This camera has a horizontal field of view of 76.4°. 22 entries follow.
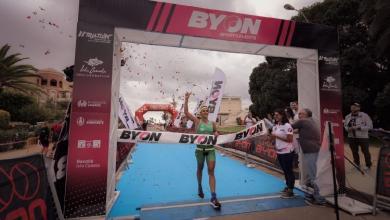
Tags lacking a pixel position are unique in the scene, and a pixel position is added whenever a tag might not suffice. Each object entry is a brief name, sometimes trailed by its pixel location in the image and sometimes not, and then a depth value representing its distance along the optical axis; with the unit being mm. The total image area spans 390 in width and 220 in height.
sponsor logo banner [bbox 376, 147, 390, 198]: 4441
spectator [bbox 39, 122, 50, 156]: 11930
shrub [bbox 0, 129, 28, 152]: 16325
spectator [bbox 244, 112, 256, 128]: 11302
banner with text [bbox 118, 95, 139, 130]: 9243
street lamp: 12913
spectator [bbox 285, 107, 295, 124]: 5975
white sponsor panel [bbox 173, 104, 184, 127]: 27484
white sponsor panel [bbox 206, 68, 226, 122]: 12938
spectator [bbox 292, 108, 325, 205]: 5336
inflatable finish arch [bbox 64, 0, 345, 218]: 4594
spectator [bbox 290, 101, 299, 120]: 8117
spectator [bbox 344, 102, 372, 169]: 7707
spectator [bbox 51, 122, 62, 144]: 9475
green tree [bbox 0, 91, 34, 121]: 26875
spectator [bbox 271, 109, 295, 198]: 5578
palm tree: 24156
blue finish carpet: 5520
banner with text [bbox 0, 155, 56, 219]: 2436
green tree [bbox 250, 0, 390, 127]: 17469
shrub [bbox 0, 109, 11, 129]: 22219
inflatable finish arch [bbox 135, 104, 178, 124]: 32003
